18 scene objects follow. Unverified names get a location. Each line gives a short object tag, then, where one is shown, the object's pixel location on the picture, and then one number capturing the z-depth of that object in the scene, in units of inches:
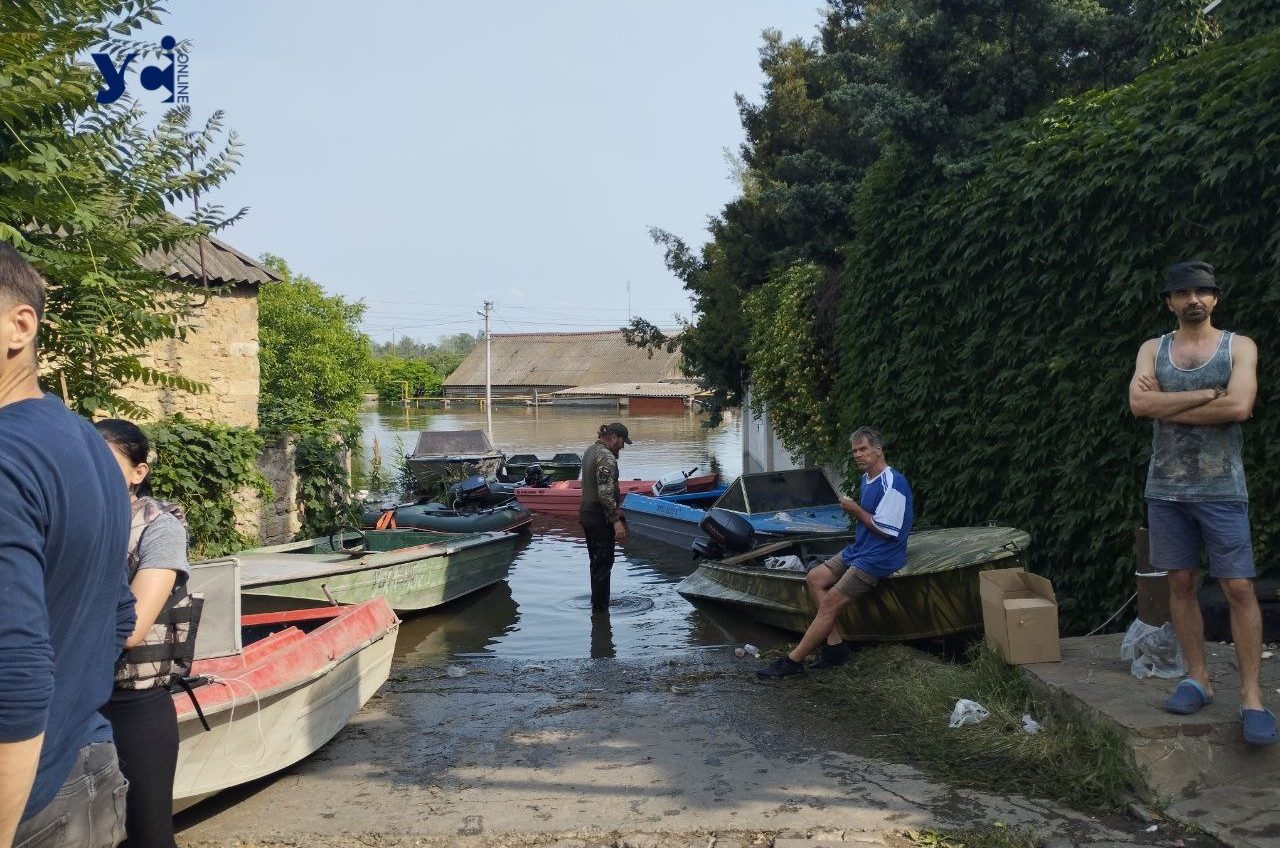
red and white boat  201.3
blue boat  566.6
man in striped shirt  295.4
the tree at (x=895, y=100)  424.5
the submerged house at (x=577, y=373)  2783.0
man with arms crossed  189.6
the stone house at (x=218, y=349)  571.5
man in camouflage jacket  451.8
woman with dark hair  130.4
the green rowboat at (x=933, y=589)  305.7
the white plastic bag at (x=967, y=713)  226.5
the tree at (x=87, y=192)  272.8
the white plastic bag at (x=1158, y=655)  219.1
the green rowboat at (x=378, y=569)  386.6
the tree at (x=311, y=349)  1219.9
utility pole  2071.6
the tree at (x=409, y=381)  3602.4
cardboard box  231.3
